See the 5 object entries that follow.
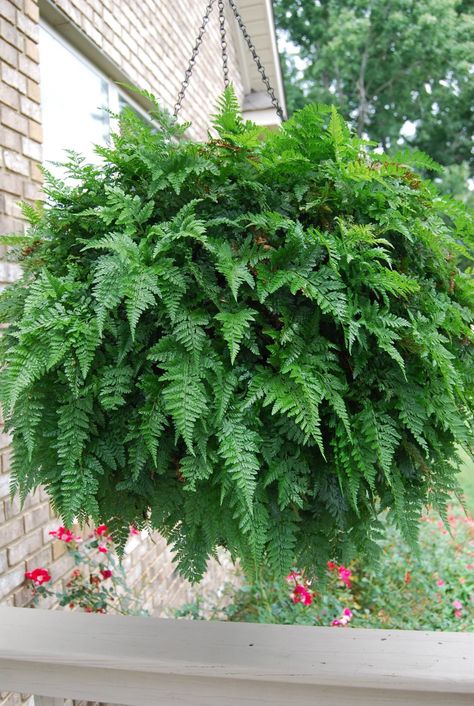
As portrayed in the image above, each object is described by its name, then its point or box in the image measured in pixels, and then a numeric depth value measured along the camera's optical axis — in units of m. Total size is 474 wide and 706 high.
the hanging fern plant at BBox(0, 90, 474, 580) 1.07
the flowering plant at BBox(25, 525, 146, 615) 2.37
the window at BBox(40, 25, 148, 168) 2.88
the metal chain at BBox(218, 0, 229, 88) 1.82
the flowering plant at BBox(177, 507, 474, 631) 3.30
